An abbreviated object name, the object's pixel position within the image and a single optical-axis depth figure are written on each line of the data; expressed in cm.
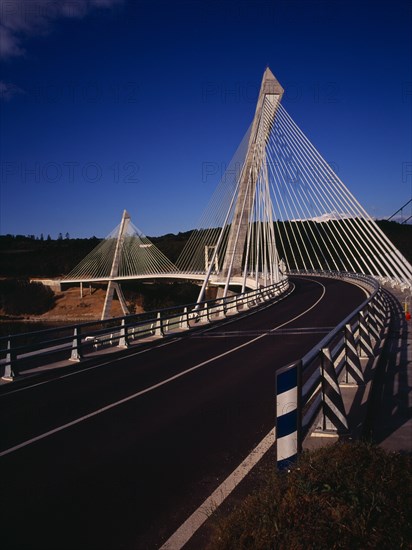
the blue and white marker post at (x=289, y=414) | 445
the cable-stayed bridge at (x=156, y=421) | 439
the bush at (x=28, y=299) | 10869
